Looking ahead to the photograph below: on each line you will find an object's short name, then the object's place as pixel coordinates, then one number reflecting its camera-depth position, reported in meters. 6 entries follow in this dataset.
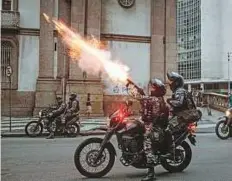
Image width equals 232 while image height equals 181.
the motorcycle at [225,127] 10.81
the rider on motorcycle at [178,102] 5.69
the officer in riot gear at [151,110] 5.25
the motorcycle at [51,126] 11.32
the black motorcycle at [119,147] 5.23
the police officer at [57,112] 11.42
